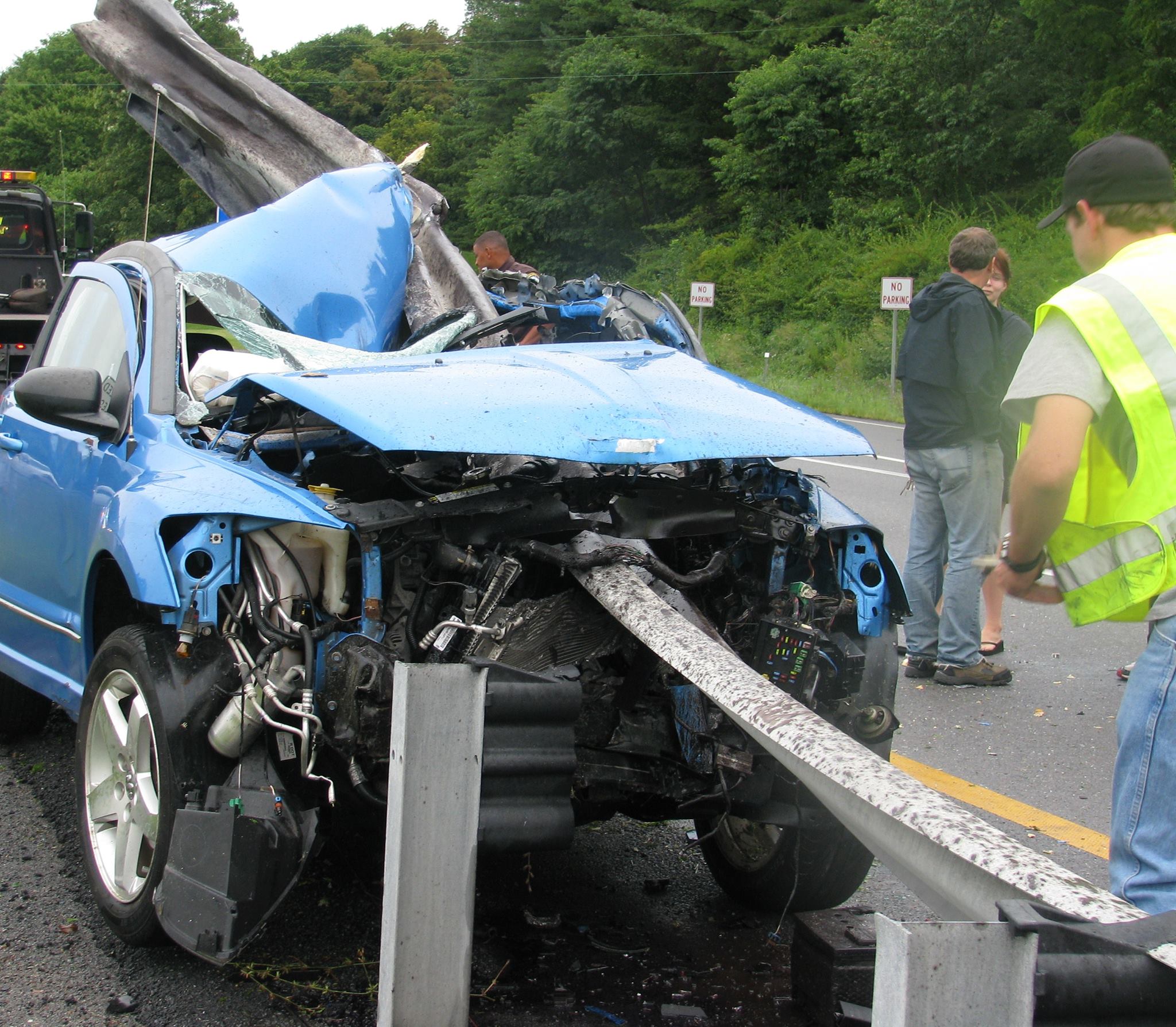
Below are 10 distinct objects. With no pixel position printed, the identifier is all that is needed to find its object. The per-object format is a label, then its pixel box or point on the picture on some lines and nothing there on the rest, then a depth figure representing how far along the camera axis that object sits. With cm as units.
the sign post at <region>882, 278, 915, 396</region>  1967
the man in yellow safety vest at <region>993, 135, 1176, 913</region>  239
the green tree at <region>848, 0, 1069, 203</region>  2797
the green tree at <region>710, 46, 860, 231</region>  3531
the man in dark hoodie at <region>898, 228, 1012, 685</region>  609
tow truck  1546
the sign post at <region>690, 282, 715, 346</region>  2608
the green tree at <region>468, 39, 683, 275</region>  4306
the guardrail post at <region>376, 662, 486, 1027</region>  266
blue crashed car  308
